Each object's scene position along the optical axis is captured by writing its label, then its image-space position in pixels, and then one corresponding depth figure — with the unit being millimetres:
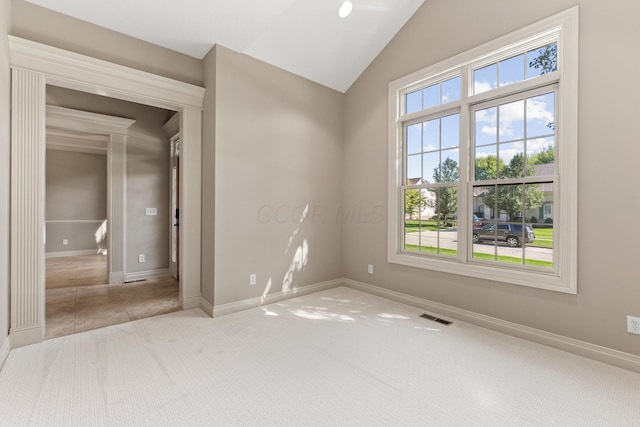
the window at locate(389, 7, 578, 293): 2508
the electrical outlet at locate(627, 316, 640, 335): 2172
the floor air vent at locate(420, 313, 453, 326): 3046
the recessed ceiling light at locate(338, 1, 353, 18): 3258
